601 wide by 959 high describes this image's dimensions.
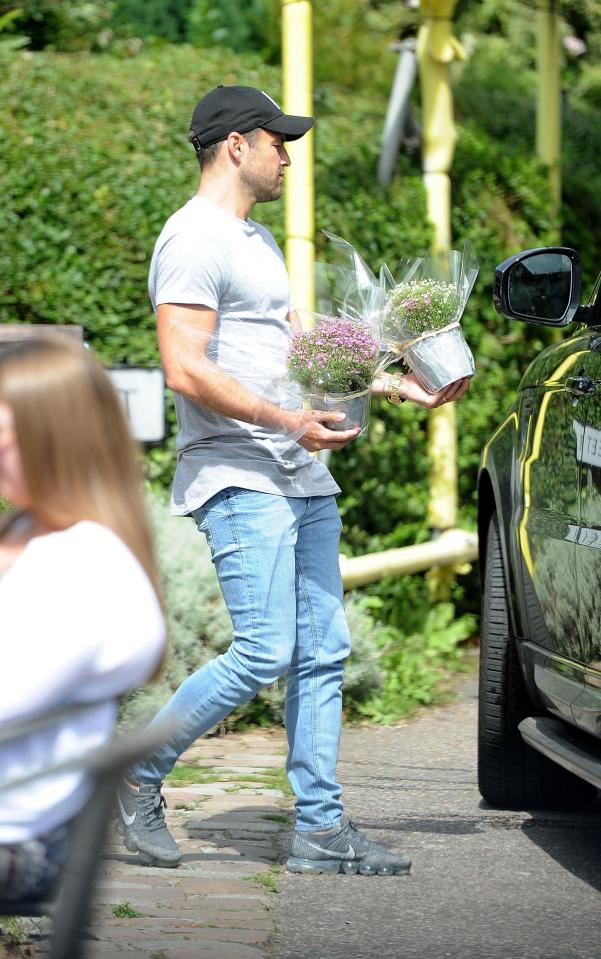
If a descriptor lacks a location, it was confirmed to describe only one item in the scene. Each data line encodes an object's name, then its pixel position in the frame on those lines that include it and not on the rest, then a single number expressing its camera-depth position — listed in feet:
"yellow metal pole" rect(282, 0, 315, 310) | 43.04
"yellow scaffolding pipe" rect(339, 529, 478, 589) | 45.60
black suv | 25.99
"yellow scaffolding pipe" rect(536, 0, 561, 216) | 57.57
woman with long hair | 13.44
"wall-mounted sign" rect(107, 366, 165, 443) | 35.88
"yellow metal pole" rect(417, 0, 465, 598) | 51.01
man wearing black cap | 25.39
